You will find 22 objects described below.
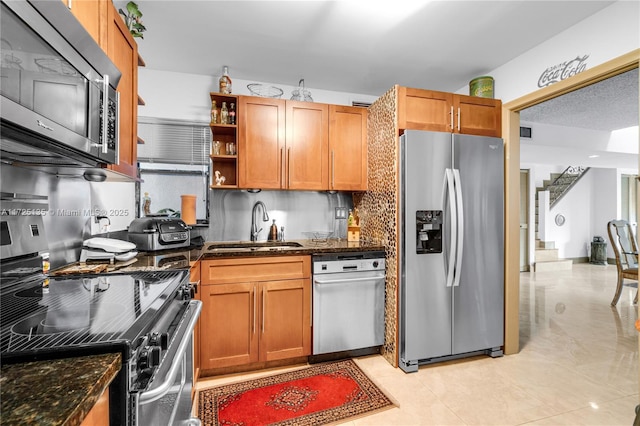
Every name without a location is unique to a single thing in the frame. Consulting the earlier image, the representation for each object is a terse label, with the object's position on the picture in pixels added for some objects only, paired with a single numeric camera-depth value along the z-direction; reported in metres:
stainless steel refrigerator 2.31
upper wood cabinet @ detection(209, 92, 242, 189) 2.59
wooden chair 3.83
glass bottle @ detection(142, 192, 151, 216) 2.74
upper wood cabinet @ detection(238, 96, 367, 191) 2.62
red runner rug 1.77
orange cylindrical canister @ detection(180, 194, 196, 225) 2.77
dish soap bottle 2.98
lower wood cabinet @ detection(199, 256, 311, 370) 2.17
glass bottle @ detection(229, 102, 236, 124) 2.63
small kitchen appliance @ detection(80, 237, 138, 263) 1.72
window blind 2.80
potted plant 1.81
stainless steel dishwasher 2.39
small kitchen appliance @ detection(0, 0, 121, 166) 0.75
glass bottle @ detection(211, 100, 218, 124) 2.61
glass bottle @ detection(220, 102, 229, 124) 2.61
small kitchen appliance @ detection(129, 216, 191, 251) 2.11
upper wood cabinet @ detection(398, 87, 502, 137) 2.44
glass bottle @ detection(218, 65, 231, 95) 2.62
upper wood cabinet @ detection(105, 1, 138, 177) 1.52
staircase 6.77
